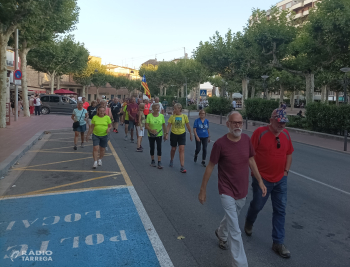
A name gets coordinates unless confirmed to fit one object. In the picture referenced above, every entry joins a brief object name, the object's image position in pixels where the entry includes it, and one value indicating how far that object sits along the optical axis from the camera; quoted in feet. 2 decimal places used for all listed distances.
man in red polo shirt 13.69
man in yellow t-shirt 28.55
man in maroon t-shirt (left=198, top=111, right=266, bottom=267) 12.41
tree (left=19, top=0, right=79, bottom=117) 53.52
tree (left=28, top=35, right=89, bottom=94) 129.47
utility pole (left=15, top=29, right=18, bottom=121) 68.31
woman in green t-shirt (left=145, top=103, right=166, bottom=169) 29.63
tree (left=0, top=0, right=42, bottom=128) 45.26
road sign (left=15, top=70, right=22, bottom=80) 64.64
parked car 106.01
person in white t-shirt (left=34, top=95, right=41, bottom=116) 96.12
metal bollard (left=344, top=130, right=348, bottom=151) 43.47
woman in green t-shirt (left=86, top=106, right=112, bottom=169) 29.22
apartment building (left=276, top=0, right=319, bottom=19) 238.48
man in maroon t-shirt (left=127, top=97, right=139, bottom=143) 44.49
